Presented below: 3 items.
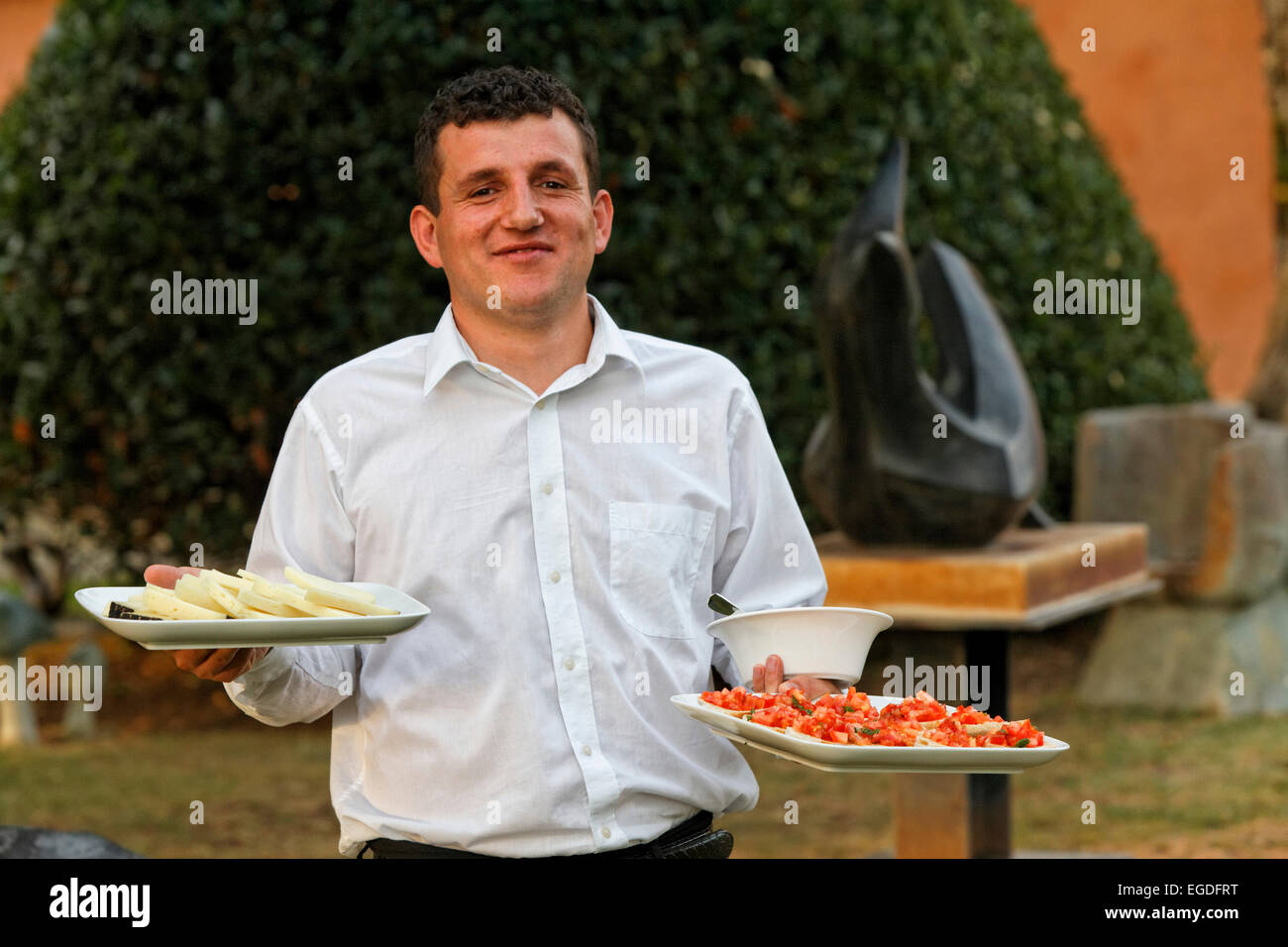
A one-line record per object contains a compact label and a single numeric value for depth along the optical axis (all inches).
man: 94.8
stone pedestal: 271.0
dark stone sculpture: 169.3
